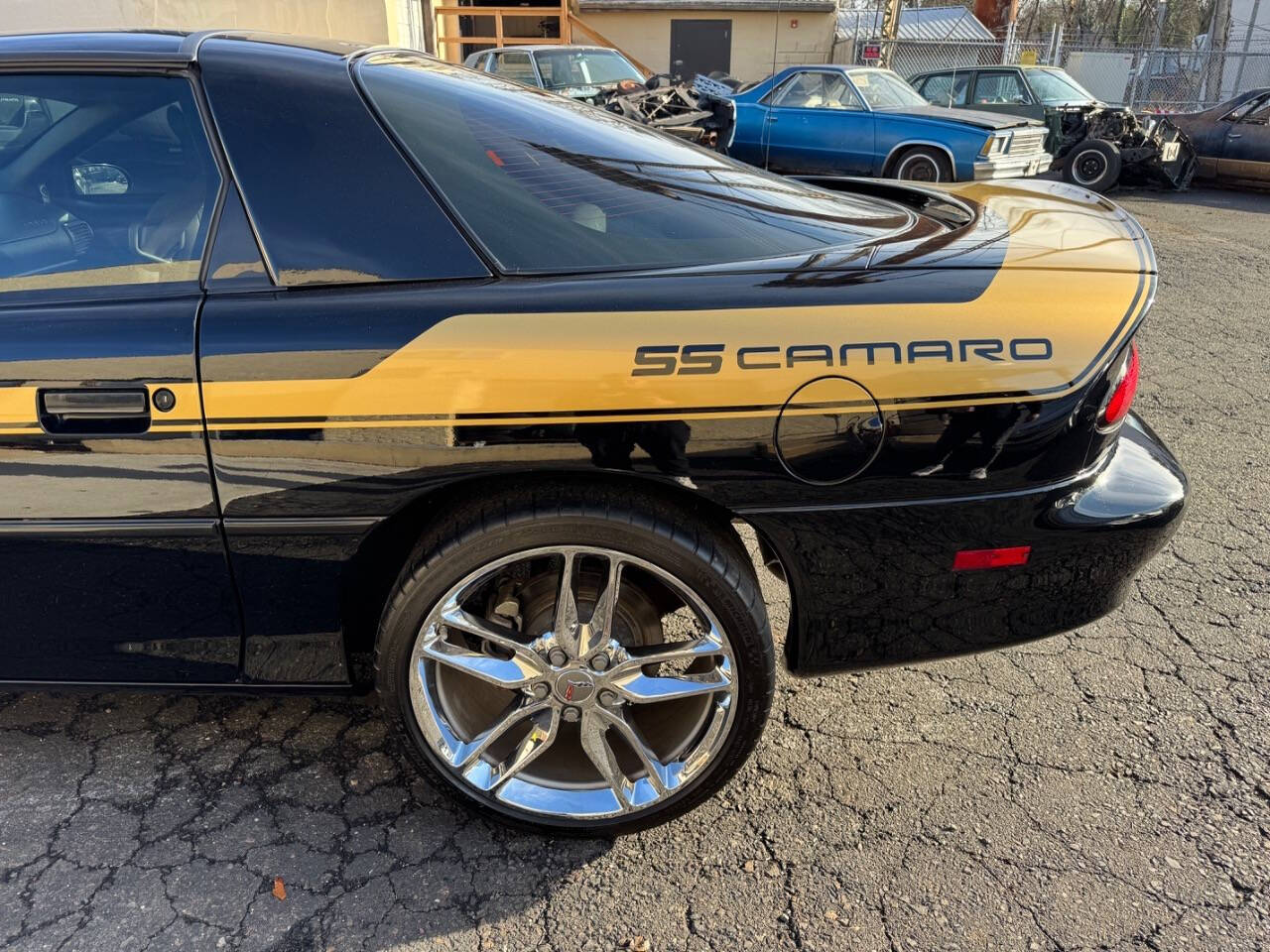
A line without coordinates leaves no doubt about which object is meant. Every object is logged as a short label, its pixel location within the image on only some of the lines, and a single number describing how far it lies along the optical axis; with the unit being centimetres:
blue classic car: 1001
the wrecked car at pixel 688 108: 1138
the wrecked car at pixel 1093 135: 1155
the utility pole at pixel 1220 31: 2198
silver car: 1306
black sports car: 176
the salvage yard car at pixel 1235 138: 1159
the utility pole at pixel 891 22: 2523
